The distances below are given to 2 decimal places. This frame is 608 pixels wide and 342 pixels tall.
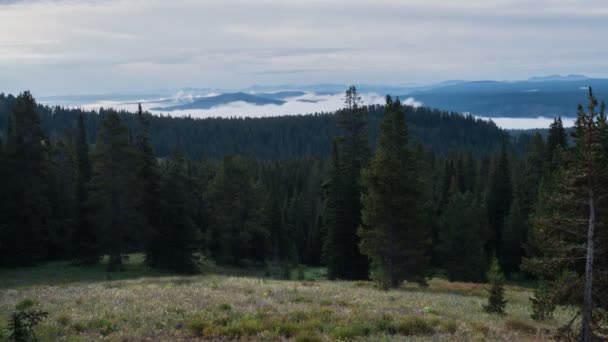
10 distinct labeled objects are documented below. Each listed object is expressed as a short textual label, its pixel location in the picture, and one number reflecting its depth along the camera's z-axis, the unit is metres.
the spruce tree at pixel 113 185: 47.19
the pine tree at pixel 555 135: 66.12
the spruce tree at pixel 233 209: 61.66
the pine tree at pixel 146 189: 48.12
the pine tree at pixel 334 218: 49.94
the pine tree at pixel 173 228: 48.44
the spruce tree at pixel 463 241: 56.16
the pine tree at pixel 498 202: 75.38
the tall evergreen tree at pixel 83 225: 49.35
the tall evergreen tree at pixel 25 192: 47.78
